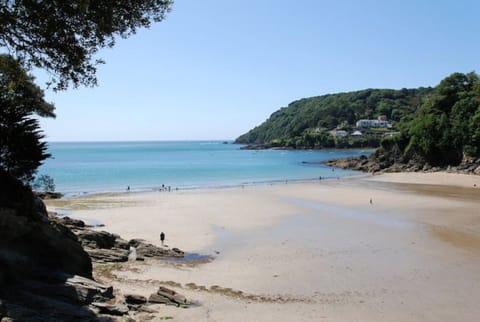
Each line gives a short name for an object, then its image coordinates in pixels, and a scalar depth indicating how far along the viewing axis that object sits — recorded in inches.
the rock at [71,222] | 954.7
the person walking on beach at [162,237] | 932.3
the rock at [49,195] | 1754.9
